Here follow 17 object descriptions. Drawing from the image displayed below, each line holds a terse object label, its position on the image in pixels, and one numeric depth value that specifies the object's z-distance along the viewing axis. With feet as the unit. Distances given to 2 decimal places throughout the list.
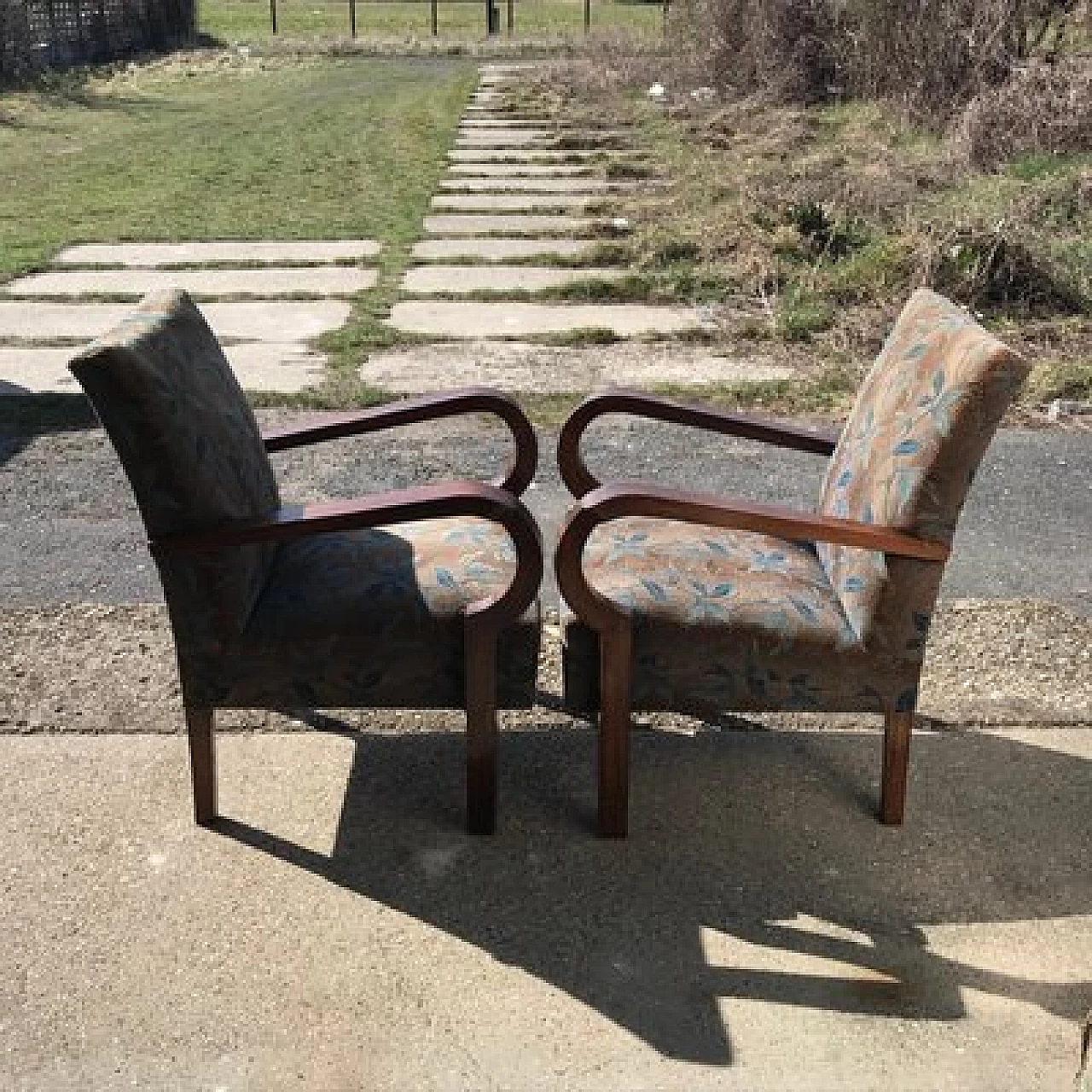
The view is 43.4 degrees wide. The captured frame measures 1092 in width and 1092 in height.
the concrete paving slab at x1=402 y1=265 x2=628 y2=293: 27.96
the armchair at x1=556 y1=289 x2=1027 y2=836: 9.52
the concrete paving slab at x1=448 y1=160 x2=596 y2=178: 42.83
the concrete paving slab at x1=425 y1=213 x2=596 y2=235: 33.50
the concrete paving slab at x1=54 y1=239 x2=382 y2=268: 30.94
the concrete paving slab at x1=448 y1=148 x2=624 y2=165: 45.83
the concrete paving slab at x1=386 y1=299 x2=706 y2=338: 24.94
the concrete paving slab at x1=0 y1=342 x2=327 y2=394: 21.48
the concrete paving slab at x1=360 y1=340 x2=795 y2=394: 21.81
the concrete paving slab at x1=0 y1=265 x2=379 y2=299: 27.89
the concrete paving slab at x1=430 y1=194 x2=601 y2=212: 36.76
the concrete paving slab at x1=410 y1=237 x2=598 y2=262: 30.71
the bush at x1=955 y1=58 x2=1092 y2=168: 35.63
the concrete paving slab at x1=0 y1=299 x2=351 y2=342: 24.64
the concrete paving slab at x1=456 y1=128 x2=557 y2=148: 50.01
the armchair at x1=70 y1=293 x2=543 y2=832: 9.47
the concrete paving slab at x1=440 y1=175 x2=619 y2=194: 39.88
